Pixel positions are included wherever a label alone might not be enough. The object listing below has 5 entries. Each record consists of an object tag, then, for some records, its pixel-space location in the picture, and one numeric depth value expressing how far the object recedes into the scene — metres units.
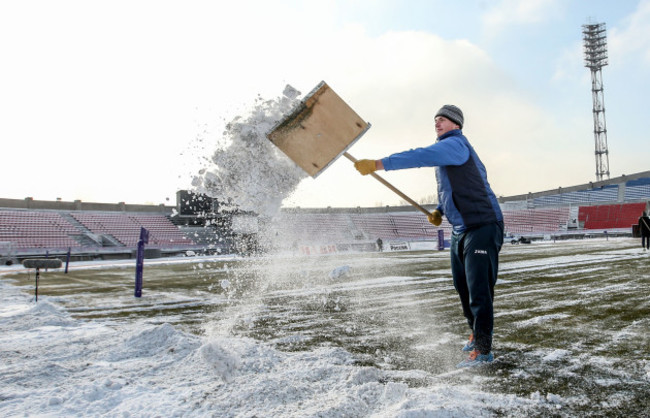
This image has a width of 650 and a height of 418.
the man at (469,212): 2.89
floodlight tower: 55.16
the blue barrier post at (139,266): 7.39
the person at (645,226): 15.84
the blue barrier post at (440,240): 27.44
